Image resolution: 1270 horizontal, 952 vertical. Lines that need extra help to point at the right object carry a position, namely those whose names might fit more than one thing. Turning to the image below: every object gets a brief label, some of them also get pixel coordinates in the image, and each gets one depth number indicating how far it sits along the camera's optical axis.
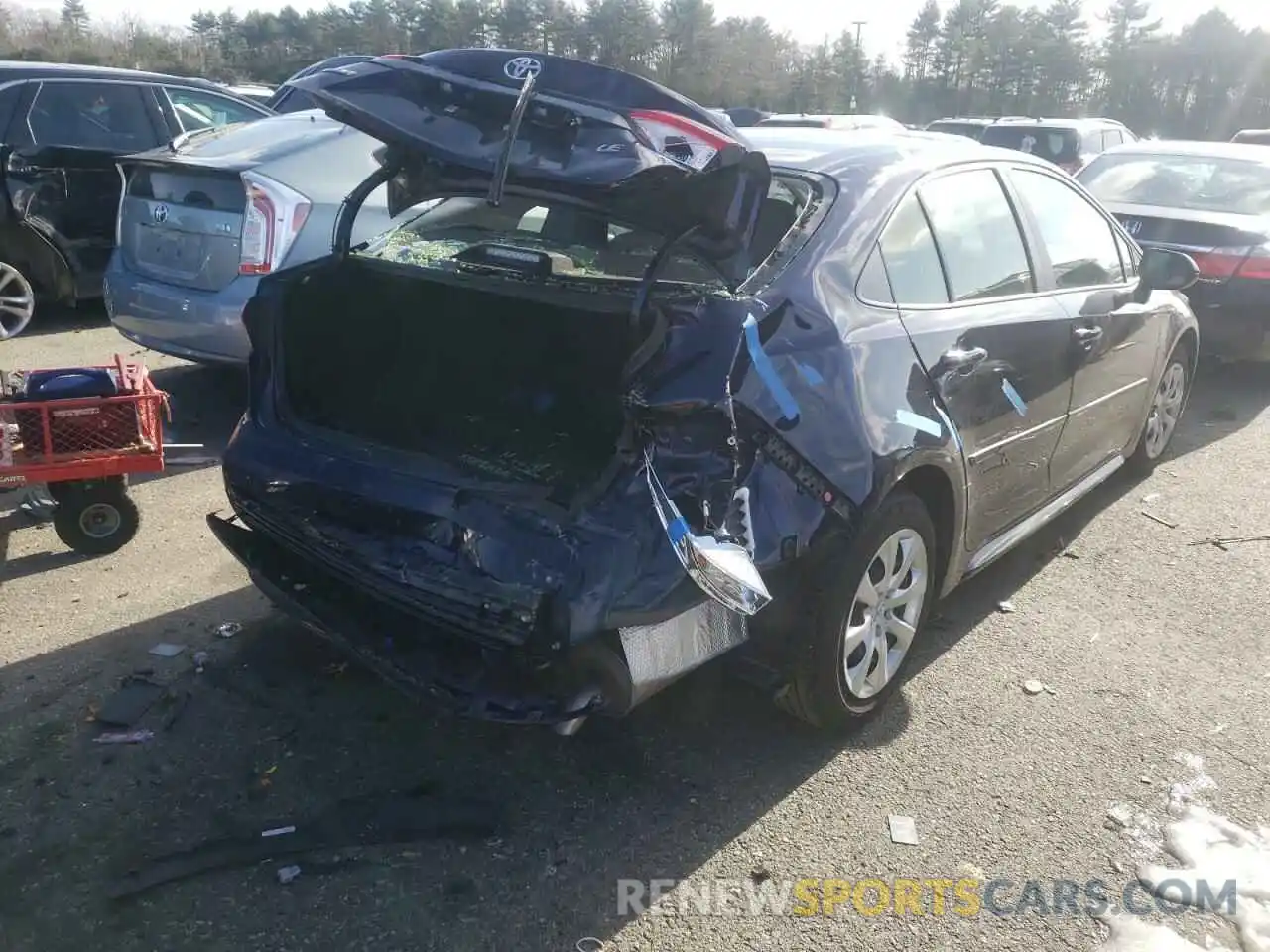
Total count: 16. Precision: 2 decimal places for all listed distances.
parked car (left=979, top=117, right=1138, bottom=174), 16.25
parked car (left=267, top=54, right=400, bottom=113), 9.91
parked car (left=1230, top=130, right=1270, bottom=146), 19.98
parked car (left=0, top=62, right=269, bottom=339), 7.62
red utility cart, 4.07
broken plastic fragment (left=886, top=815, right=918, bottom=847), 2.88
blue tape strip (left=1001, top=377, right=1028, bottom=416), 3.66
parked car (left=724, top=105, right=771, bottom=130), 21.70
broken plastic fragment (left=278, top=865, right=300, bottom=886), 2.62
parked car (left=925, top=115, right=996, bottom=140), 18.11
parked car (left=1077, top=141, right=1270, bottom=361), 7.27
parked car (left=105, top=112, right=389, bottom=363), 5.54
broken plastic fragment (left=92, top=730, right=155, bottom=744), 3.13
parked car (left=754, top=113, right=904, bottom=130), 14.88
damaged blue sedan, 2.58
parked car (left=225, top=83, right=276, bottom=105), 16.66
